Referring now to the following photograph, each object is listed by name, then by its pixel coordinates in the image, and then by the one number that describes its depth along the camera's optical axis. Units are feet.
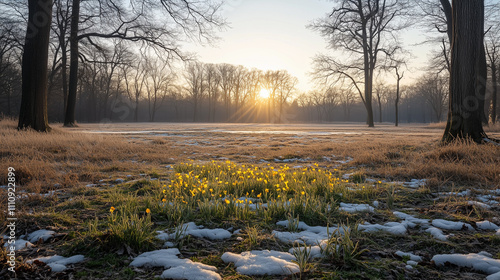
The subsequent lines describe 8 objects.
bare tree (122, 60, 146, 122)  174.27
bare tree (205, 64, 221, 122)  205.77
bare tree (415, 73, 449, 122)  174.50
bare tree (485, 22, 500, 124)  83.76
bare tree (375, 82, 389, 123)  146.20
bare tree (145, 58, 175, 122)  183.01
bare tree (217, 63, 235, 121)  207.62
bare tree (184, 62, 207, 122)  203.62
